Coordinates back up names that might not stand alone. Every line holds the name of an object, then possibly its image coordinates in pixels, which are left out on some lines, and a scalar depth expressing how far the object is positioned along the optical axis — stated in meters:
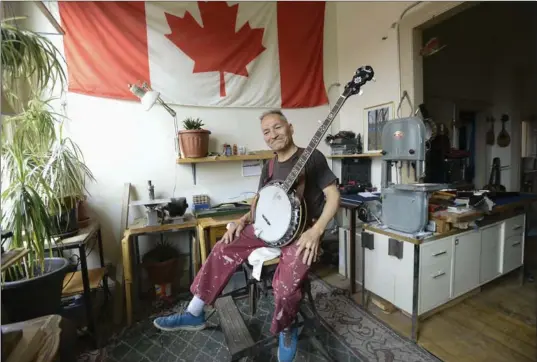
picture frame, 2.71
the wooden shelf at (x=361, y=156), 2.72
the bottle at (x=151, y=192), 2.35
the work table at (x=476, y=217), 1.73
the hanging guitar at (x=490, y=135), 4.23
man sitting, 1.36
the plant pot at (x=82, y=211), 2.10
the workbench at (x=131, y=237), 1.97
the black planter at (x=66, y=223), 1.73
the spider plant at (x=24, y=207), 1.31
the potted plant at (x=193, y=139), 2.45
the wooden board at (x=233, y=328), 1.44
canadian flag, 2.31
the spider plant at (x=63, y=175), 1.65
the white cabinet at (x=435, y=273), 1.72
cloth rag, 1.45
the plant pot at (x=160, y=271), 2.23
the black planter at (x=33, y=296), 1.36
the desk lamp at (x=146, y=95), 2.19
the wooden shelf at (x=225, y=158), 2.50
